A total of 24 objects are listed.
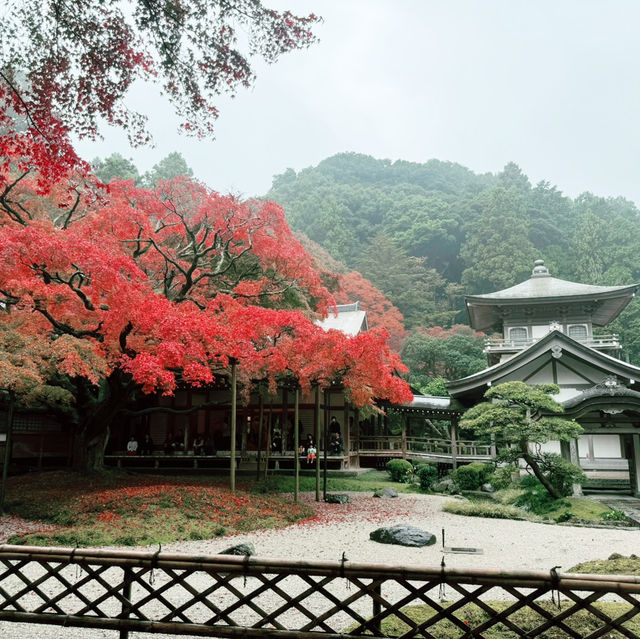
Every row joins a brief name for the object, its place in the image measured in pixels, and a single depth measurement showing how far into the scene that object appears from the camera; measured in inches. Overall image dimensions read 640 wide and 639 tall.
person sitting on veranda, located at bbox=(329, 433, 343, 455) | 742.5
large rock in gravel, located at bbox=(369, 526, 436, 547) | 346.6
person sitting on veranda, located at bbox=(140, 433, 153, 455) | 799.7
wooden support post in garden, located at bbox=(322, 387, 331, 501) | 547.9
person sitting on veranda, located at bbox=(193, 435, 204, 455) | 765.3
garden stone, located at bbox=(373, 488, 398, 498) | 599.1
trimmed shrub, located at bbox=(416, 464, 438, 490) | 666.8
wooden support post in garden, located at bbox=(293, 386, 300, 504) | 499.5
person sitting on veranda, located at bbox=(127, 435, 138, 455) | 791.7
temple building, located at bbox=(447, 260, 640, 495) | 597.0
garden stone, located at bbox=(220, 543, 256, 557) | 278.1
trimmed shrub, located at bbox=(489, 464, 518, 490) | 544.1
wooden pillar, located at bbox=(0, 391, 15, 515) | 422.2
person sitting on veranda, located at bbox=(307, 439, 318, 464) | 707.4
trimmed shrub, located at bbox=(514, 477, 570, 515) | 519.5
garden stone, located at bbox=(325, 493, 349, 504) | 540.7
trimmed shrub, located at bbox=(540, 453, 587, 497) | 535.2
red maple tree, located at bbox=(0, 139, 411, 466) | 414.9
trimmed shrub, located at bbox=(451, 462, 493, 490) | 641.6
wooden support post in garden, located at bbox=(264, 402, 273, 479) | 585.7
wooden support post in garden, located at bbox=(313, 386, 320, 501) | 515.8
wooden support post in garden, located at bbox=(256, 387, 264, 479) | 569.3
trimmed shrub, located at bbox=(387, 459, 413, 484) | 741.3
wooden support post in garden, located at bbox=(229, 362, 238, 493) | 454.0
